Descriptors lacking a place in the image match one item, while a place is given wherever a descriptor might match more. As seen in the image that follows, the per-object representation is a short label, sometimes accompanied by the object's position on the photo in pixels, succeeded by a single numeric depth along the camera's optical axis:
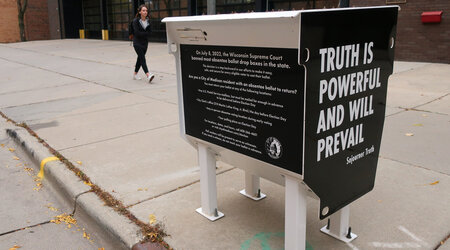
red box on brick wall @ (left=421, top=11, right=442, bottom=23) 10.14
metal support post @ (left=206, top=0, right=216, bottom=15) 9.41
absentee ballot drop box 2.16
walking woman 9.39
